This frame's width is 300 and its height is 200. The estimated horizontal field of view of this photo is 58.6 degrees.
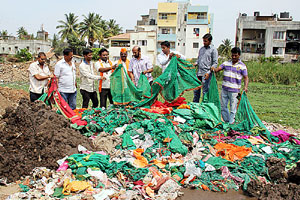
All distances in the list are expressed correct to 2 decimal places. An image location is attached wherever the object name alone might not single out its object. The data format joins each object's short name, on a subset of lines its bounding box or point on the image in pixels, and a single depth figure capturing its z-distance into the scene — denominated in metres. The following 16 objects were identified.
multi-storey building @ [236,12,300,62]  38.94
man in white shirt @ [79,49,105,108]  6.23
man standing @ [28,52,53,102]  6.03
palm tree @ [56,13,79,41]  46.22
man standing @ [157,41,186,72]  6.48
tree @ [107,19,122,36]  53.38
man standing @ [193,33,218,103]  6.51
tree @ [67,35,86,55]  43.97
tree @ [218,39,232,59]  49.85
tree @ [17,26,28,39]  57.91
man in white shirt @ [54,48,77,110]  5.94
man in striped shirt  6.13
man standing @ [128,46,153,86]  6.59
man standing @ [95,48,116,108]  6.30
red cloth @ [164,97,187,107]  6.43
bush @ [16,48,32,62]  34.88
